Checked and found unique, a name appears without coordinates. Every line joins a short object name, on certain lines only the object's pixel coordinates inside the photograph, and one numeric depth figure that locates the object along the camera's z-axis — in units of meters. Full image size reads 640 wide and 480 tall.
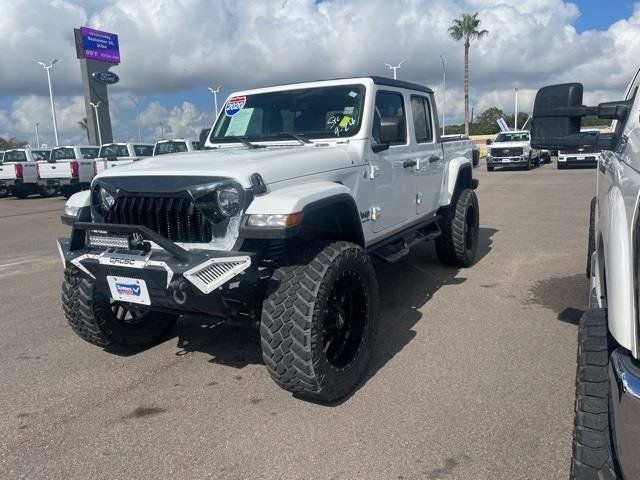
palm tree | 43.78
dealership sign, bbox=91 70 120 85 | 46.65
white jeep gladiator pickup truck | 3.00
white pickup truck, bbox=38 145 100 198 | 17.91
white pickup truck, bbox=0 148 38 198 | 19.20
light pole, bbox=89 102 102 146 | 44.97
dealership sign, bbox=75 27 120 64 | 45.88
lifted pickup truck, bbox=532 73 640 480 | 1.55
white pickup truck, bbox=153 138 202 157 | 17.89
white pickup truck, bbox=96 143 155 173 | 18.84
